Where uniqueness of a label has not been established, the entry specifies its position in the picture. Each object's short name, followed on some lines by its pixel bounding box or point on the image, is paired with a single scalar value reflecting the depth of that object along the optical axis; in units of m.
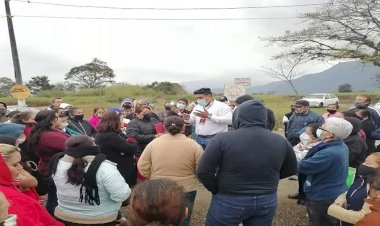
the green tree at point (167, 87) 33.95
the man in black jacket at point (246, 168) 3.03
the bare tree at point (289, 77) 24.44
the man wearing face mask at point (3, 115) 5.53
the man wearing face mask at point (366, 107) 6.18
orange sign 11.84
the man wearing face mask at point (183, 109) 6.91
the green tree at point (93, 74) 46.88
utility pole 13.36
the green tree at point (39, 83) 39.55
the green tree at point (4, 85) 35.97
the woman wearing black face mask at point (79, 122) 5.93
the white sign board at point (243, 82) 11.06
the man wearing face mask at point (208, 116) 5.73
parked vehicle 34.59
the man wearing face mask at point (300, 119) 6.67
